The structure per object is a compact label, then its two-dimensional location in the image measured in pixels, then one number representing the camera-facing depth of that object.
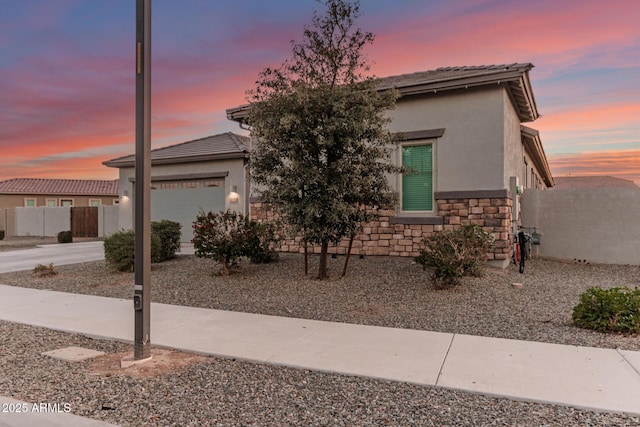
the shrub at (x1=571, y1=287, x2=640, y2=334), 5.53
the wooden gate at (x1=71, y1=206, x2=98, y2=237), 25.44
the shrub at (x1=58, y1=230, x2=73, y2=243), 21.81
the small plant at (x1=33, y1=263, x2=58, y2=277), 10.76
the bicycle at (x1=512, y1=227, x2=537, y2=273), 10.36
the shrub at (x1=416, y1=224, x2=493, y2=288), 7.96
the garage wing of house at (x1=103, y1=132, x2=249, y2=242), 17.33
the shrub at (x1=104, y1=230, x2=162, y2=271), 10.73
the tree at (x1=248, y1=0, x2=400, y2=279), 8.23
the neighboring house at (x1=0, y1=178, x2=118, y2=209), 37.12
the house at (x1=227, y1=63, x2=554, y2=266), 10.56
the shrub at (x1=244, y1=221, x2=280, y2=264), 10.25
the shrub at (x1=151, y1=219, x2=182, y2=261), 12.67
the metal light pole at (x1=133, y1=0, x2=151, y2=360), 4.60
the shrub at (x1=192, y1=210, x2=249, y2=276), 9.82
